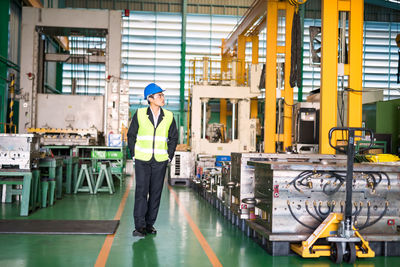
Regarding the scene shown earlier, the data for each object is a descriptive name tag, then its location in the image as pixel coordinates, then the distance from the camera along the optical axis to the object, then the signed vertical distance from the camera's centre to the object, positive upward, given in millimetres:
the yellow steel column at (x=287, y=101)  10550 +1010
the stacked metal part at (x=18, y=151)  6145 -264
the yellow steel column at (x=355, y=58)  7184 +1470
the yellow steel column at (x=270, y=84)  10719 +1465
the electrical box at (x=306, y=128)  10070 +307
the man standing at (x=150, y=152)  5094 -191
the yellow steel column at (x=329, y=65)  7027 +1300
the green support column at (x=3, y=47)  13375 +2813
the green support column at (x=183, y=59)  22281 +4248
